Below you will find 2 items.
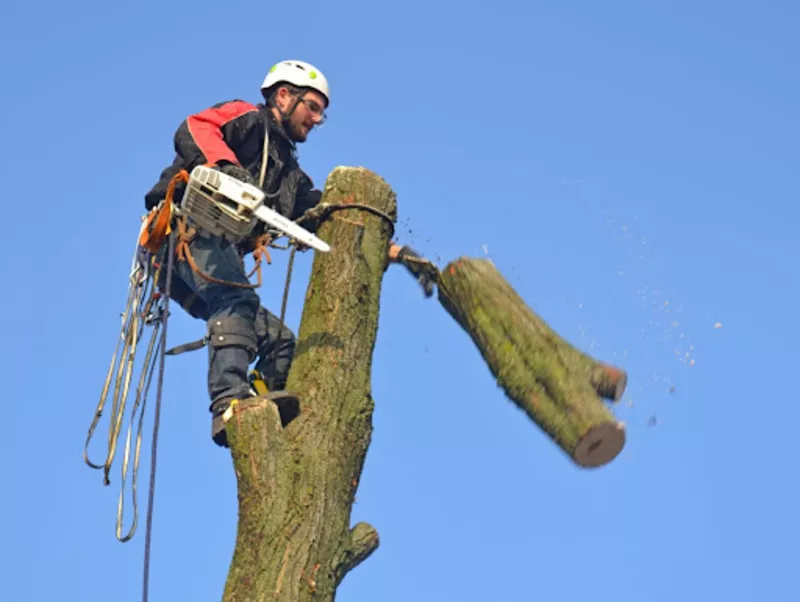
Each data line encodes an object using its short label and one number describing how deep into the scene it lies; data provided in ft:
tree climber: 36.22
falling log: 33.22
